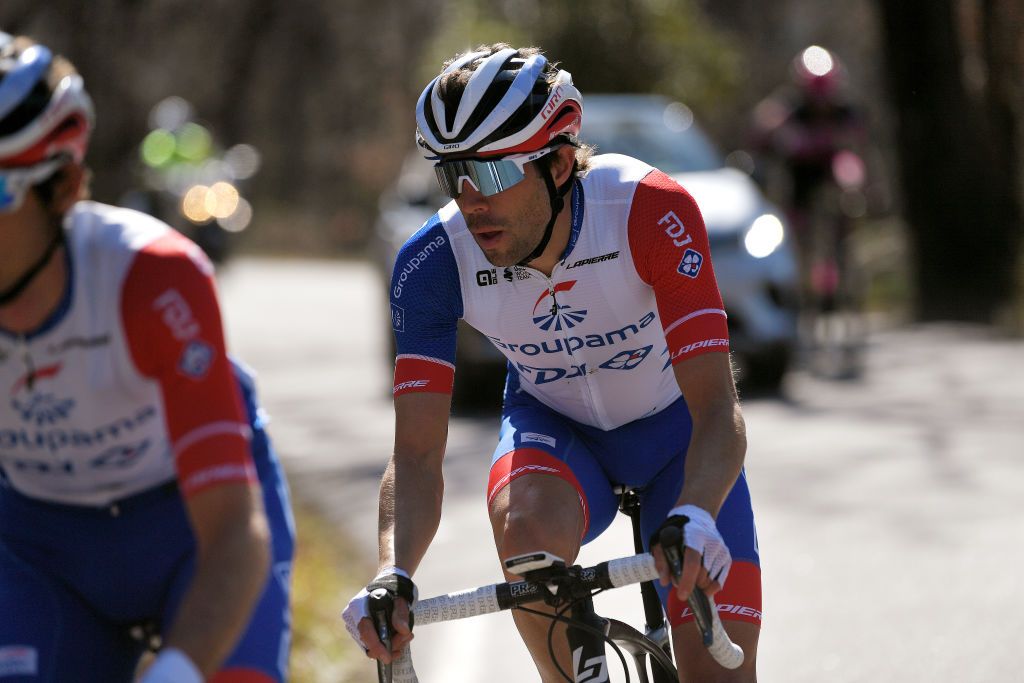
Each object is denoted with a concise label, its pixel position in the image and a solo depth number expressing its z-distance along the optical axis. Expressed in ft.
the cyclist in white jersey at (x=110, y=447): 20.52
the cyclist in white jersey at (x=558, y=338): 25.13
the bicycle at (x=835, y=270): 88.63
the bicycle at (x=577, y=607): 22.43
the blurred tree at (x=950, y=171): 108.78
